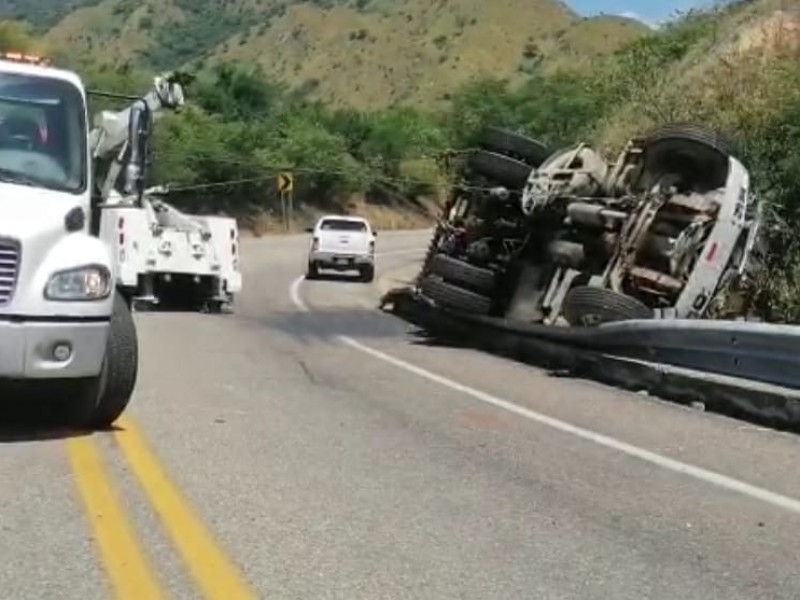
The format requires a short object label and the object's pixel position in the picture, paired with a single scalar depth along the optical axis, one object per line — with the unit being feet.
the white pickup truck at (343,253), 124.47
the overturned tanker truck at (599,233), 53.42
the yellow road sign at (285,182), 209.14
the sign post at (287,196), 209.67
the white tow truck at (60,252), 28.48
